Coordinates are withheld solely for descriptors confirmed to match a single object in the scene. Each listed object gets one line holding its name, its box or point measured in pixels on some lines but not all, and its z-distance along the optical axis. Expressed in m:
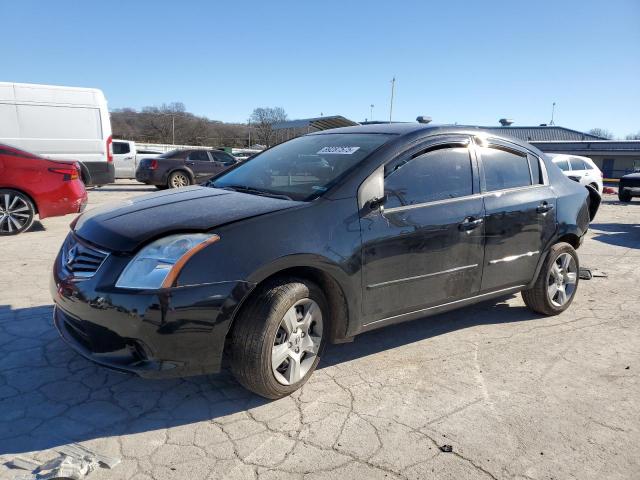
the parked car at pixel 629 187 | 16.89
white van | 10.77
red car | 7.37
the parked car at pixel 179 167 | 15.55
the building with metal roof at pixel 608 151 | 48.78
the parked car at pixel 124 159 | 18.73
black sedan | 2.55
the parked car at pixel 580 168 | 14.79
